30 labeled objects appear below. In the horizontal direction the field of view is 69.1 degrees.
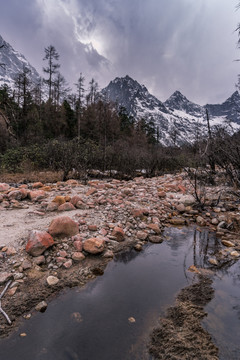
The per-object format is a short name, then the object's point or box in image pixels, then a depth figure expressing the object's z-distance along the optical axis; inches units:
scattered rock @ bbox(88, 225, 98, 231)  125.5
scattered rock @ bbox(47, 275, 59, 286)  78.8
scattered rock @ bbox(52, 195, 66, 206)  165.6
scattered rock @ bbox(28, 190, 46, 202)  180.4
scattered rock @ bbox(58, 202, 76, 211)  157.6
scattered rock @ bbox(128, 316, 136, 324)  63.4
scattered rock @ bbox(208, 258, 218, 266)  101.7
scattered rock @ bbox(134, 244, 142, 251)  114.1
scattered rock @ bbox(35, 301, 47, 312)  66.9
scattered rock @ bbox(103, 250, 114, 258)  103.8
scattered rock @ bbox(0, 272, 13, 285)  77.0
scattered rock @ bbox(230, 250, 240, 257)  108.7
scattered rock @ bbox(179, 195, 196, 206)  197.6
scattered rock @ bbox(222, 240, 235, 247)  119.9
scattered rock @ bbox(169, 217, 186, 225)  160.7
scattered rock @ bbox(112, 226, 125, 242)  121.8
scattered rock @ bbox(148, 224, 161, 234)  138.4
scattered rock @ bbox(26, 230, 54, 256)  93.6
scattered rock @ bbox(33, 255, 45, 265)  89.6
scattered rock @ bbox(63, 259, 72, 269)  90.8
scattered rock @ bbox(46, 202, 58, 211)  155.8
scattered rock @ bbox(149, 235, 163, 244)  126.1
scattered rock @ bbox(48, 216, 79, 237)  111.0
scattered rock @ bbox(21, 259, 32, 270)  85.5
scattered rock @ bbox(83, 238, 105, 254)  103.1
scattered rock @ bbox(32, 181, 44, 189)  243.8
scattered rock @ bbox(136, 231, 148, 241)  127.7
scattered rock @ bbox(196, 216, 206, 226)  158.1
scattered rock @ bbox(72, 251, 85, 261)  97.1
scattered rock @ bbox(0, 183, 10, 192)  195.6
